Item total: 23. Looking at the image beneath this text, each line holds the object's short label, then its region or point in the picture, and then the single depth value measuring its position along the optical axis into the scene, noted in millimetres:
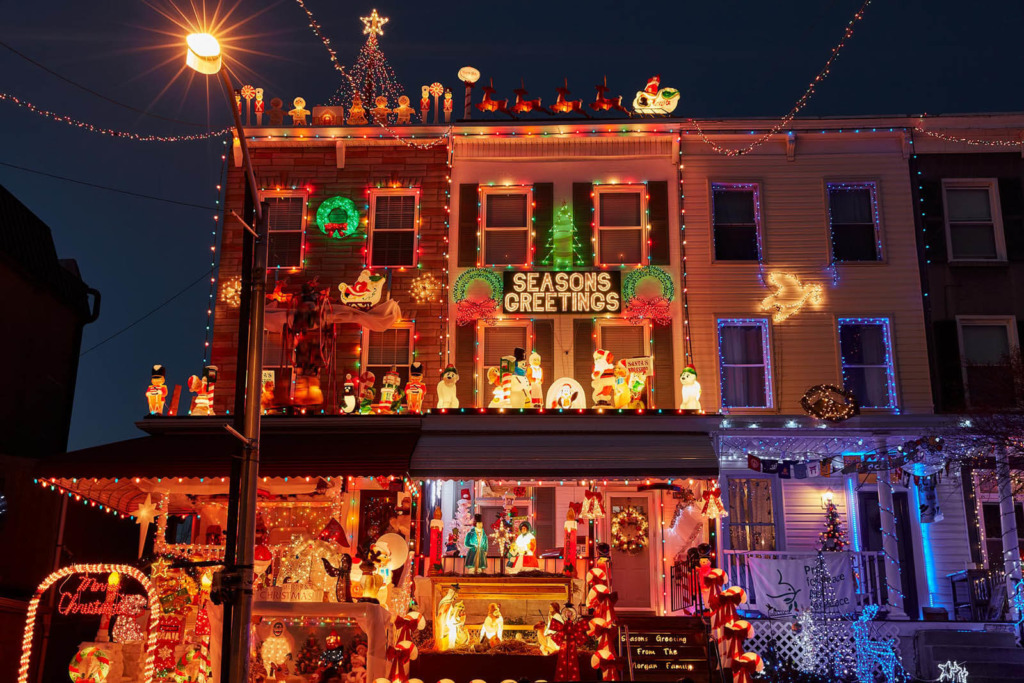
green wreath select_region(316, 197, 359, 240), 21953
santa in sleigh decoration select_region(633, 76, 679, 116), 22078
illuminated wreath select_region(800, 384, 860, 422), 18859
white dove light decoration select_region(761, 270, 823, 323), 21047
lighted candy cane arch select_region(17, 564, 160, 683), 15305
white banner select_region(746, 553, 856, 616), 17703
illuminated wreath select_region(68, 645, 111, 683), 16438
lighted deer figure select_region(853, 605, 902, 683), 17094
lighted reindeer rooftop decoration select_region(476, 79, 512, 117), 22047
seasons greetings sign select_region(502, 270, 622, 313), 21016
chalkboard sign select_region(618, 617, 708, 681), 16469
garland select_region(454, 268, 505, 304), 21078
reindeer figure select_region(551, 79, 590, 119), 21953
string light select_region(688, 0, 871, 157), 21484
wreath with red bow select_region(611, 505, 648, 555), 20859
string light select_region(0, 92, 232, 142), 21573
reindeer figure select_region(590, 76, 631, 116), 21891
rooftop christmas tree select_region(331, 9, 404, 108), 23219
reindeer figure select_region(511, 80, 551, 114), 21969
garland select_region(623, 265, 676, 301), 20906
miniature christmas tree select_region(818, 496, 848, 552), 19547
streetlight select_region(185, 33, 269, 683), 9641
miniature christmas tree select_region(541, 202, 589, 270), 21625
